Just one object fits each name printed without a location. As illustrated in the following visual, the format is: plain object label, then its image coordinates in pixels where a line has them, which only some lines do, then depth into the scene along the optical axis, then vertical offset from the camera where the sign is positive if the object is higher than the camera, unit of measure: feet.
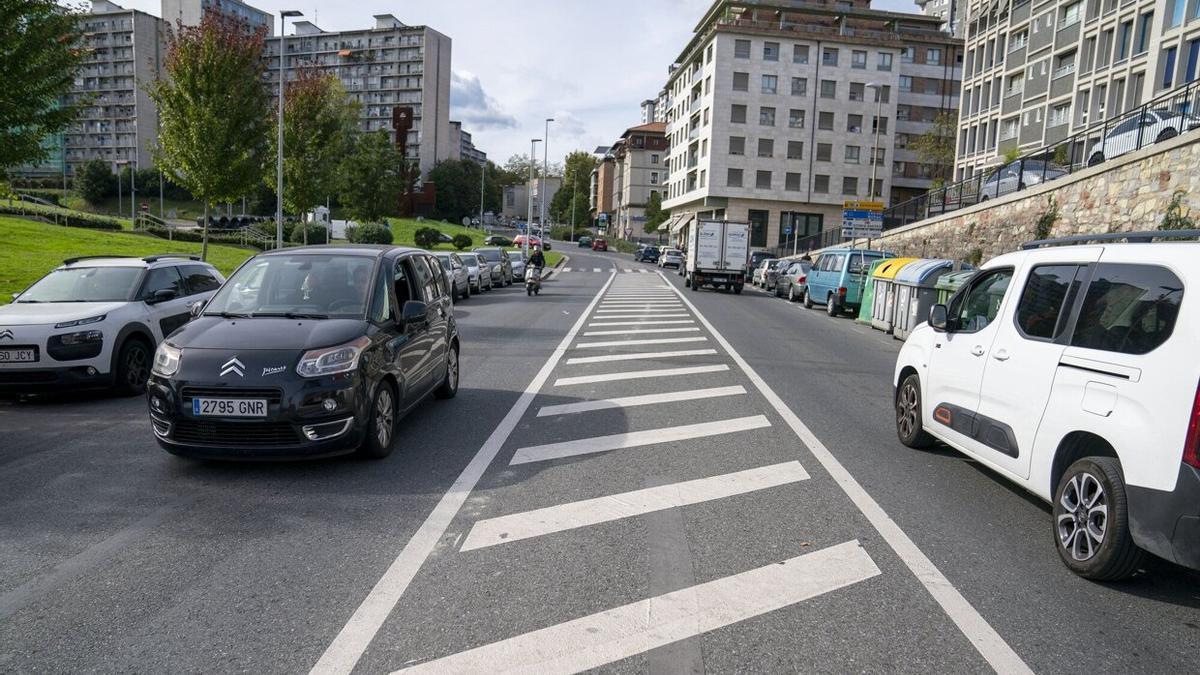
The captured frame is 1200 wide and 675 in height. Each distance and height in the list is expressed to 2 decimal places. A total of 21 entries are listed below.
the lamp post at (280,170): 88.95 +6.50
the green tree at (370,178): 182.80 +12.44
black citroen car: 19.15 -3.23
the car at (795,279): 92.63 -2.76
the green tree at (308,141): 113.91 +12.69
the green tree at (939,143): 202.49 +29.57
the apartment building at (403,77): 382.42 +74.79
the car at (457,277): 79.10 -3.70
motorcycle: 90.74 -4.16
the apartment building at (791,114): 227.20 +39.51
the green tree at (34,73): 39.91 +7.27
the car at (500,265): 105.29 -3.17
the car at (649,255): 239.30 -2.07
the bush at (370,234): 157.58 +0.00
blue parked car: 75.51 -1.88
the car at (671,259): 199.21 -2.40
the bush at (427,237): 204.68 -0.17
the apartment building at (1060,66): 119.44 +35.53
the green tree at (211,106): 73.97 +10.92
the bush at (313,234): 164.25 -0.61
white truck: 108.68 -0.20
